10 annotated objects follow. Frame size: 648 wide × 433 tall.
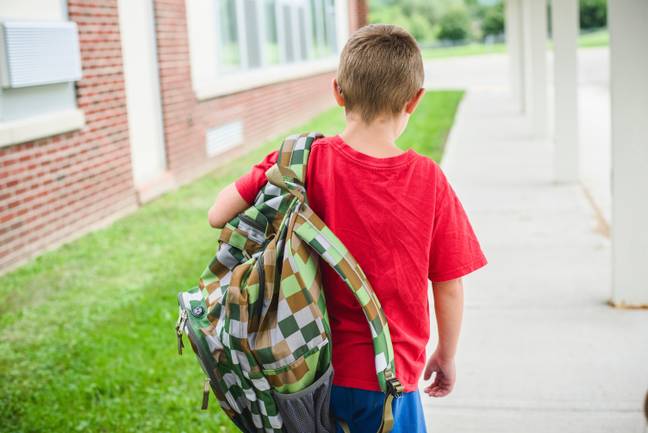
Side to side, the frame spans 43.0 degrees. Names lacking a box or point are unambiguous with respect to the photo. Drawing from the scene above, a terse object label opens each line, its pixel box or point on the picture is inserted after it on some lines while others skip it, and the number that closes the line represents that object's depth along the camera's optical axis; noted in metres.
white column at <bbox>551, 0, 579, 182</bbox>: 7.80
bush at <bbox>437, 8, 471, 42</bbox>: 72.19
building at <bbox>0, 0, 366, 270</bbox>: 6.36
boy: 1.93
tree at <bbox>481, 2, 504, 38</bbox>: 68.81
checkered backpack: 1.86
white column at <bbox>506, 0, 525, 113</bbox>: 16.16
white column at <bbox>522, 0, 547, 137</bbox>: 11.11
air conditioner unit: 6.16
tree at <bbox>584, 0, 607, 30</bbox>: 66.31
